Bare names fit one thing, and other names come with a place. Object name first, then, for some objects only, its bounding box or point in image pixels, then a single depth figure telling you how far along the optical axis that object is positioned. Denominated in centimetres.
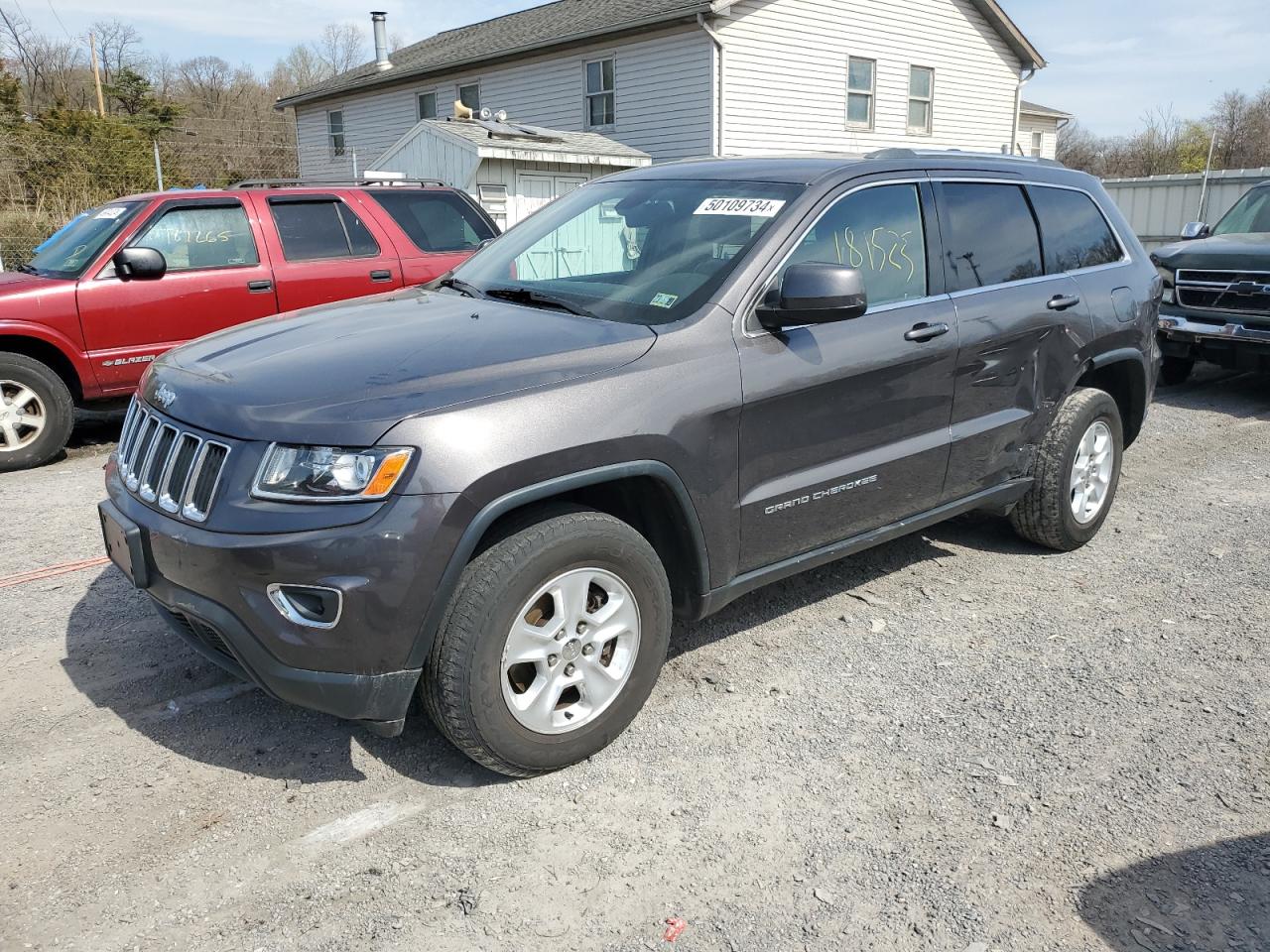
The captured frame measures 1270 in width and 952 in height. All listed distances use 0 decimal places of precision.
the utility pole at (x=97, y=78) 3619
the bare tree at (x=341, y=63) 6028
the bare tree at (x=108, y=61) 4448
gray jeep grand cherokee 274
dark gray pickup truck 848
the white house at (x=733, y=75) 1892
